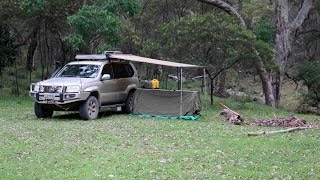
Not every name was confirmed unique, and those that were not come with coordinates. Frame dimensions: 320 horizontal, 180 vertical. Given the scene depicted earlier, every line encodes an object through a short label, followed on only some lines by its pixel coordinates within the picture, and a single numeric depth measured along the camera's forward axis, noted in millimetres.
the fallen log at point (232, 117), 14289
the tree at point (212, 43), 18594
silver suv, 14094
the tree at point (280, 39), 23766
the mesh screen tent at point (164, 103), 15773
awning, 15391
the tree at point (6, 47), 23250
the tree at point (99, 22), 18094
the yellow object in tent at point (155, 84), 17344
